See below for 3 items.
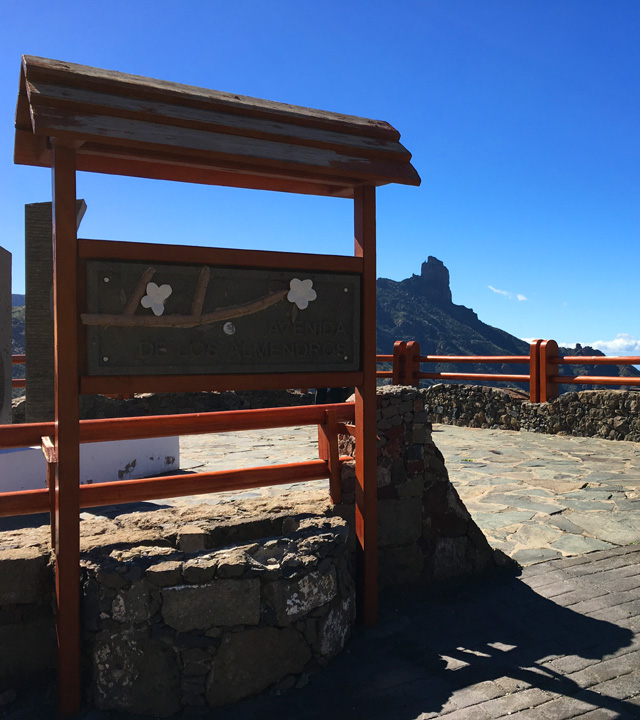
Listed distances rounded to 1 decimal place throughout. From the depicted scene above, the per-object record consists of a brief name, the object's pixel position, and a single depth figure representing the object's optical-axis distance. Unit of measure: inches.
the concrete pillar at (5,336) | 258.2
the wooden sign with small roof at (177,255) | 112.0
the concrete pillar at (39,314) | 274.1
